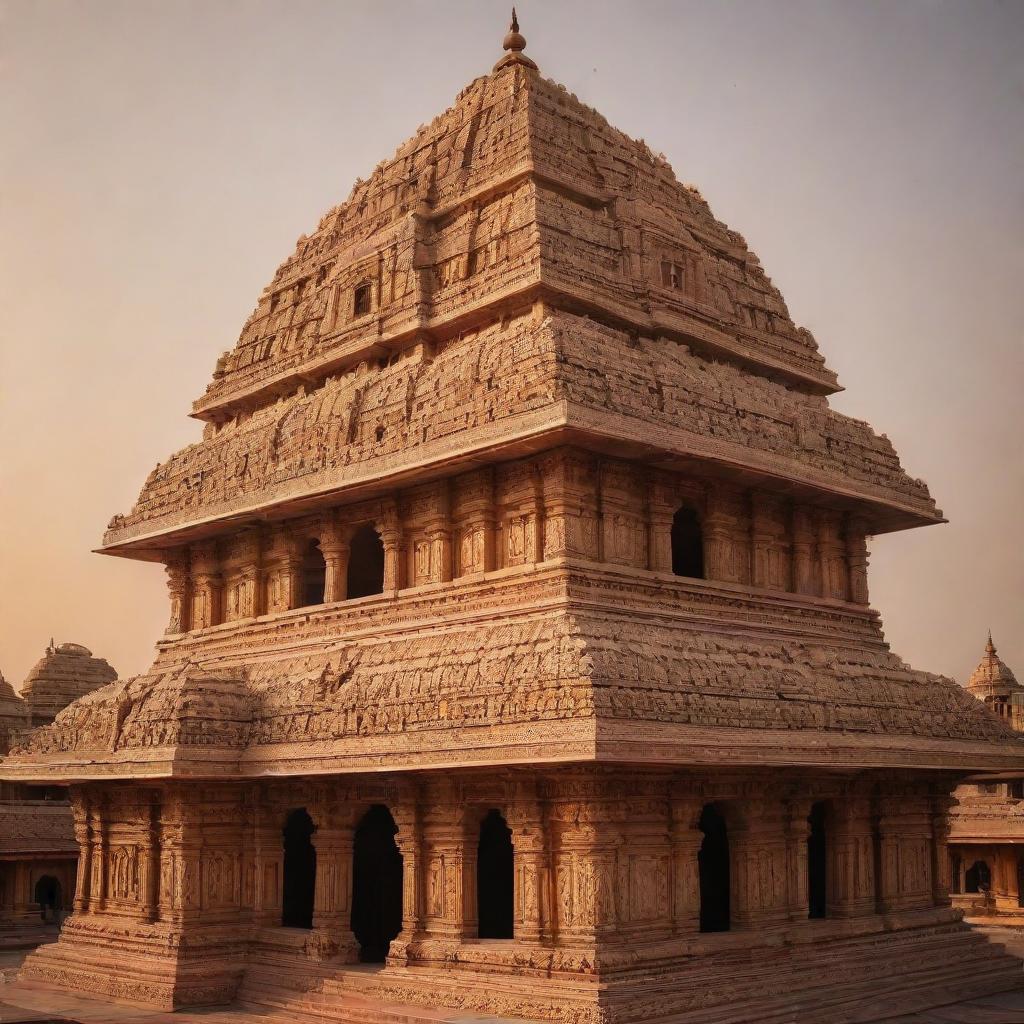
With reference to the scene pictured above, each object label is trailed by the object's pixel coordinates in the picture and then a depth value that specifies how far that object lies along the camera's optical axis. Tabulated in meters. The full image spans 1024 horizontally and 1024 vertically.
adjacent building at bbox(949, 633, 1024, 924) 29.91
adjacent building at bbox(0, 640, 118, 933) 28.86
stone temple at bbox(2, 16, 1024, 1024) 15.45
